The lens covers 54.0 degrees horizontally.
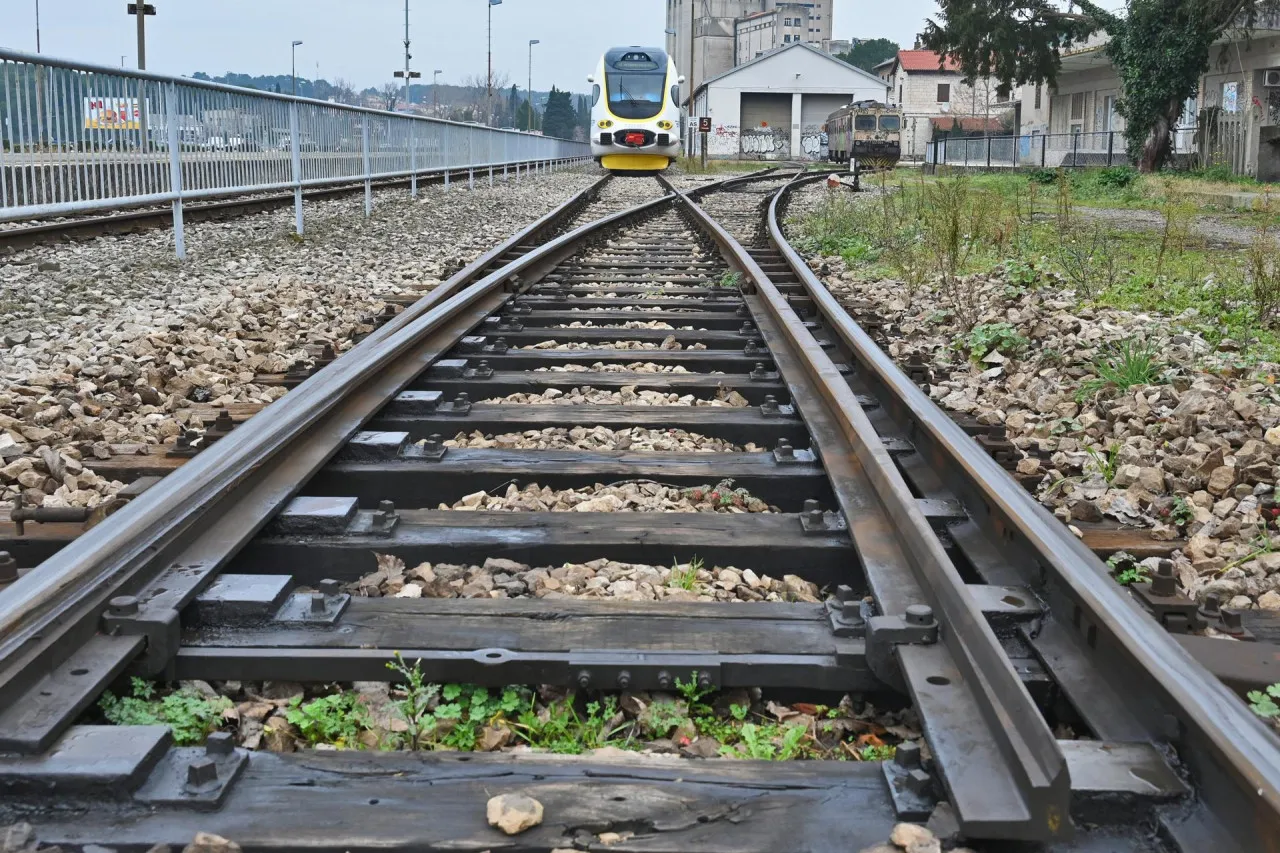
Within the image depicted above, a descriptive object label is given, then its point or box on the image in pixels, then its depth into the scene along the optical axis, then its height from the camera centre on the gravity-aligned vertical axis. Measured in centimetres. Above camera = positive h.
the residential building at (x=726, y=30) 10669 +1496
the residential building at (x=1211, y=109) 2784 +286
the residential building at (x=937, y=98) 7756 +702
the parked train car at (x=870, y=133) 4166 +252
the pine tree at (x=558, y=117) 12425 +850
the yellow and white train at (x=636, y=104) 2666 +208
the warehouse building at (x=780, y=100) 7212 +609
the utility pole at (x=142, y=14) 3172 +460
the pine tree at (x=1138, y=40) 2877 +428
